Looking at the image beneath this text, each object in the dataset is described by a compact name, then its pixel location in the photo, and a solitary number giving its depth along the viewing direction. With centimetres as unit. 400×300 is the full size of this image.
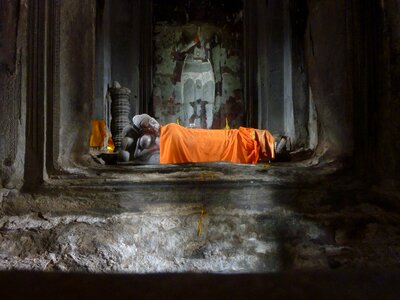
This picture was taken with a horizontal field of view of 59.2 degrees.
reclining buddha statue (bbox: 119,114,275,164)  534
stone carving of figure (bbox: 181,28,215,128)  1103
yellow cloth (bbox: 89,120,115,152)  720
